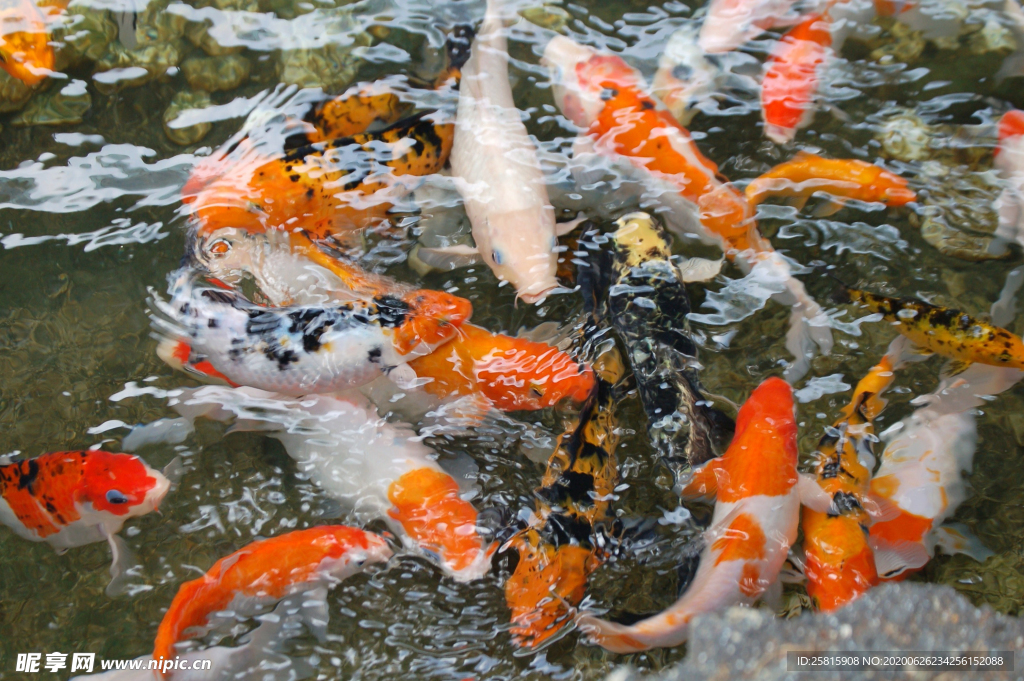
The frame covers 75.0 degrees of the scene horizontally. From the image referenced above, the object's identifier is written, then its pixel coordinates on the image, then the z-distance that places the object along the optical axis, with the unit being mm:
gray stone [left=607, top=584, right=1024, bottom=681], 1934
